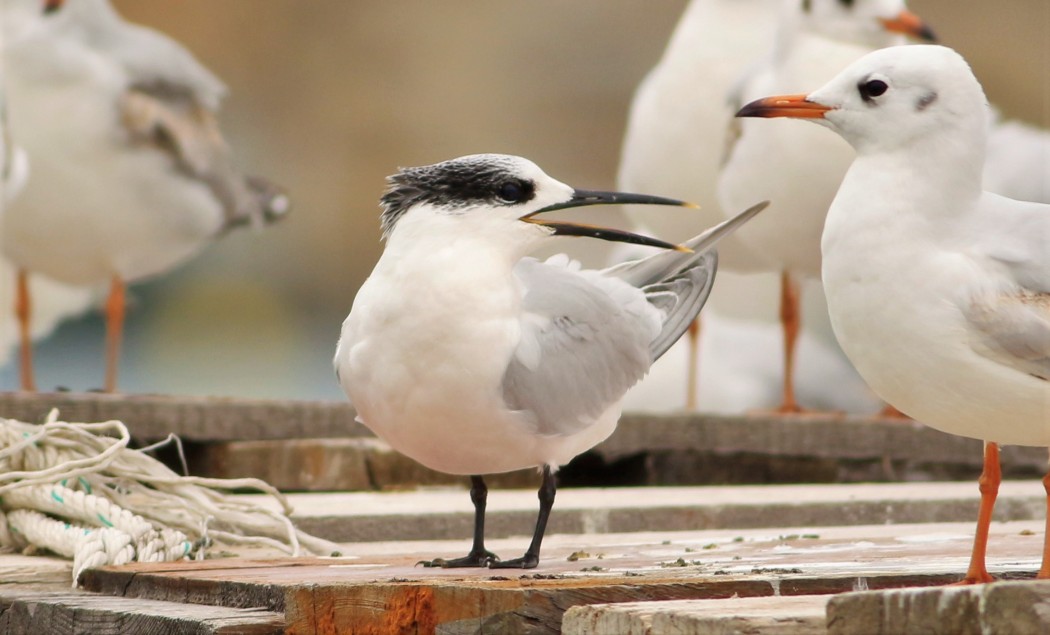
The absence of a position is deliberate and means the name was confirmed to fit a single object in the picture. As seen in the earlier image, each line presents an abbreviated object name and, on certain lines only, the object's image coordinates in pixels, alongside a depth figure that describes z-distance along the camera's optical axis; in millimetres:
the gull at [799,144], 9023
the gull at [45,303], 14258
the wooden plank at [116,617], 4109
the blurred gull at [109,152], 11023
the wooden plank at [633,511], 6105
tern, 4707
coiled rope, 5277
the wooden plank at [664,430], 7562
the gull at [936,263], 4027
